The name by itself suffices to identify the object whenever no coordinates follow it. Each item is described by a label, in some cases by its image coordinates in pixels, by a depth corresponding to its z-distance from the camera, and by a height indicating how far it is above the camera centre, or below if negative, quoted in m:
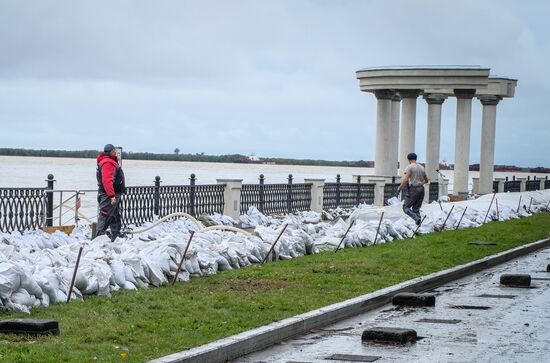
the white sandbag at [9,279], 11.66 -1.39
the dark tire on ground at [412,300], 15.17 -1.89
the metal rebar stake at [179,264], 15.09 -1.50
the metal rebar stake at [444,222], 29.58 -1.49
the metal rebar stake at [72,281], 12.73 -1.50
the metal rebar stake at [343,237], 22.08 -1.50
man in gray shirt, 28.50 -0.44
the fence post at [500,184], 62.69 -0.72
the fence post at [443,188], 51.00 -0.88
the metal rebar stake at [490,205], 34.30 -1.17
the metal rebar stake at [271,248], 18.91 -1.52
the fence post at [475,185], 59.50 -0.80
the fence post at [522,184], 67.10 -0.73
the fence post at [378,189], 43.72 -0.88
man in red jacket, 21.94 -0.63
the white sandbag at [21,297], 11.81 -1.60
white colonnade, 47.41 +2.97
